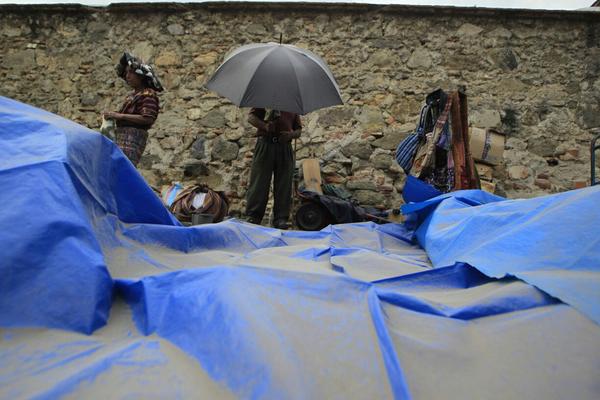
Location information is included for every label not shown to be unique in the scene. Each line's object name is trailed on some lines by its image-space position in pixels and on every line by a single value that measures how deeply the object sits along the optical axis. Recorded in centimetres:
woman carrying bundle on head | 340
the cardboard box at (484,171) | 462
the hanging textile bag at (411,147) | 368
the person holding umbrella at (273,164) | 396
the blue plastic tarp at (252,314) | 79
